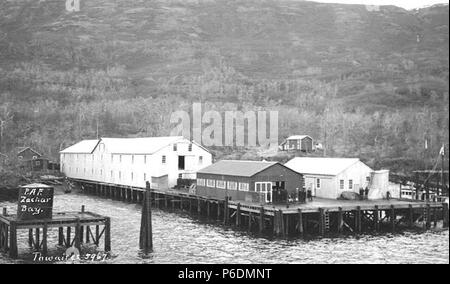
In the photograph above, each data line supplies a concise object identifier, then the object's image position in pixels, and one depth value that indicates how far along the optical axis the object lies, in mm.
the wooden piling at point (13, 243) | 35156
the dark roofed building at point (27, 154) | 102981
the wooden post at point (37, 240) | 37875
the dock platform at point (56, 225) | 35469
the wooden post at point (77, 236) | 36094
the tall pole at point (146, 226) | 38000
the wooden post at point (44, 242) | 35438
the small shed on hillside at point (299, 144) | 117688
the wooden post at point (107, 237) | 37900
